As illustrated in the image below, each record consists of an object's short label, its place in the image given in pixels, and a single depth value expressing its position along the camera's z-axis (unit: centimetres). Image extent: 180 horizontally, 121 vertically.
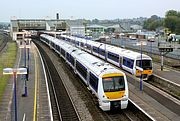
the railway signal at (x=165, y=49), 3790
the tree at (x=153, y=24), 14570
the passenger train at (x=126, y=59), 3306
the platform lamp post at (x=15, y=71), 1809
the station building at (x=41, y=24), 12286
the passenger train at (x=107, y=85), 2138
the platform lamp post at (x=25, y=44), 3775
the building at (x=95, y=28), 17238
